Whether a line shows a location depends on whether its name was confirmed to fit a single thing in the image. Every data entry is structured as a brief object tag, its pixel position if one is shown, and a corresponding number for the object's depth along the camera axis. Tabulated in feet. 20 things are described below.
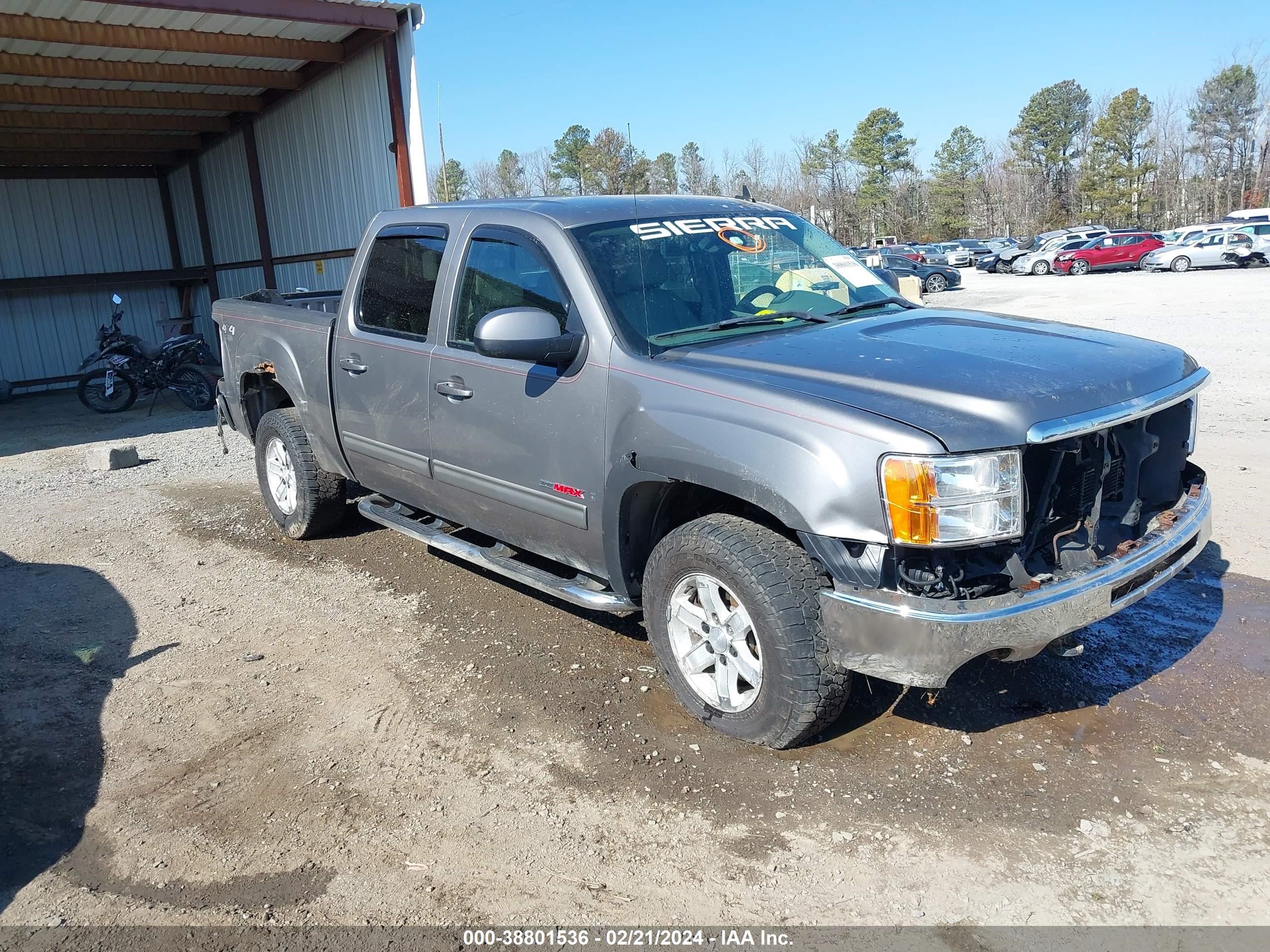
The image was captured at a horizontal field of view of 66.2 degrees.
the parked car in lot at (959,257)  160.66
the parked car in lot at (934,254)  143.09
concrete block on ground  30.89
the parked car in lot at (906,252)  124.98
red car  121.49
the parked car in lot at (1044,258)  124.57
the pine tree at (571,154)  202.18
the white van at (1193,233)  113.29
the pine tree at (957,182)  235.61
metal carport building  36.37
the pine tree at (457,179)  220.02
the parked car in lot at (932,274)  104.22
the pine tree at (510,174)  209.15
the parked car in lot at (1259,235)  107.86
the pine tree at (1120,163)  211.20
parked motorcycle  45.65
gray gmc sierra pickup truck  10.01
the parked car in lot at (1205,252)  109.09
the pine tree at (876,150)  231.09
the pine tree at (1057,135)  225.76
